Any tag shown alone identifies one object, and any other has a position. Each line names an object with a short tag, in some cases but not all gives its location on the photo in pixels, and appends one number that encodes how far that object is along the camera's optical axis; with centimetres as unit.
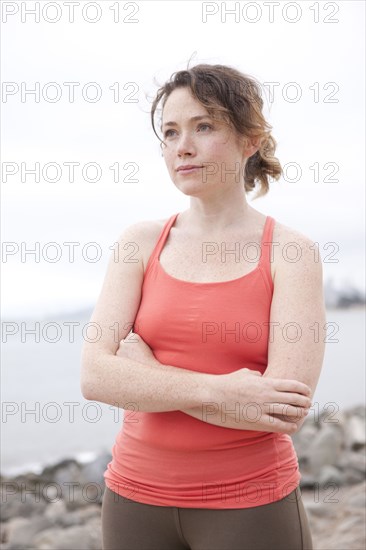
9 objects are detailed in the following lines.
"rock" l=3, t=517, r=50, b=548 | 423
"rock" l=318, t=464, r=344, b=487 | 532
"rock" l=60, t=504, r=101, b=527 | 454
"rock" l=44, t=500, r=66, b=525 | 457
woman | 172
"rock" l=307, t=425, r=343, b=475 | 593
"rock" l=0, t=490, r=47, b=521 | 492
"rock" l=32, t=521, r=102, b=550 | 393
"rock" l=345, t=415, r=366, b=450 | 661
